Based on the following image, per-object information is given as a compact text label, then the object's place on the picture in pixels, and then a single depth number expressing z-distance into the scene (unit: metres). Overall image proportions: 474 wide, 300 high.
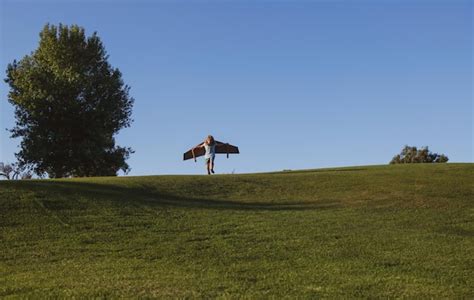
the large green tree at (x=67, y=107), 41.25
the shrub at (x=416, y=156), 84.94
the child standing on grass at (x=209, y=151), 28.39
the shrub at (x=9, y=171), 44.14
